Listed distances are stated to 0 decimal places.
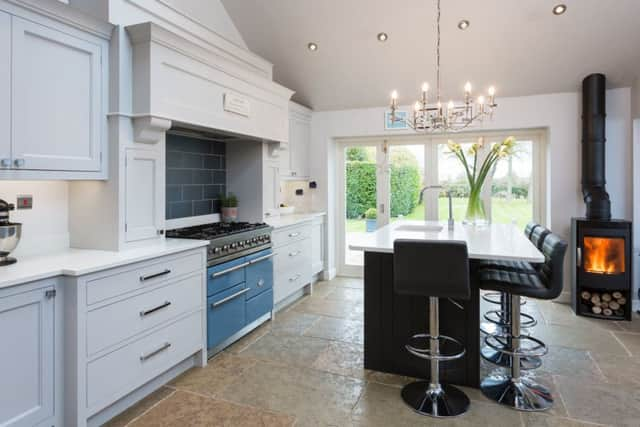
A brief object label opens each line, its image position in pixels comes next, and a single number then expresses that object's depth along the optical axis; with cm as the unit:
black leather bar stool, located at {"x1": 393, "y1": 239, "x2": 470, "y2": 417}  231
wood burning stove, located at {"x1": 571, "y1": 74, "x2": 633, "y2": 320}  405
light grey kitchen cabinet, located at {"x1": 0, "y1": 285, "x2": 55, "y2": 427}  186
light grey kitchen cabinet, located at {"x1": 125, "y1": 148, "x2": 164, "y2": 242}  270
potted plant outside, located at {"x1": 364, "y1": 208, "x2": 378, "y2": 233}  577
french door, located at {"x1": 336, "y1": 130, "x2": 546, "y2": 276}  506
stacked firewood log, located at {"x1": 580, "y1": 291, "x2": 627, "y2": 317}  409
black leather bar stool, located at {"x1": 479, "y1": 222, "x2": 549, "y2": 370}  294
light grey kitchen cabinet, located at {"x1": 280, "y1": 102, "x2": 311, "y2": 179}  506
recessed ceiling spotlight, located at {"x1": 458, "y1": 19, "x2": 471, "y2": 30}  388
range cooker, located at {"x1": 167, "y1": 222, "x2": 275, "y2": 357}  315
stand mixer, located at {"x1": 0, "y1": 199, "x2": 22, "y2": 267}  215
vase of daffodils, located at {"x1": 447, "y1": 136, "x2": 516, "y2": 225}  359
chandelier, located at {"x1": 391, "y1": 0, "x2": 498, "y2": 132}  290
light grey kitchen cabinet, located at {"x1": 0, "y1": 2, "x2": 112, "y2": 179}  209
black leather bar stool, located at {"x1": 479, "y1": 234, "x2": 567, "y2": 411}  246
